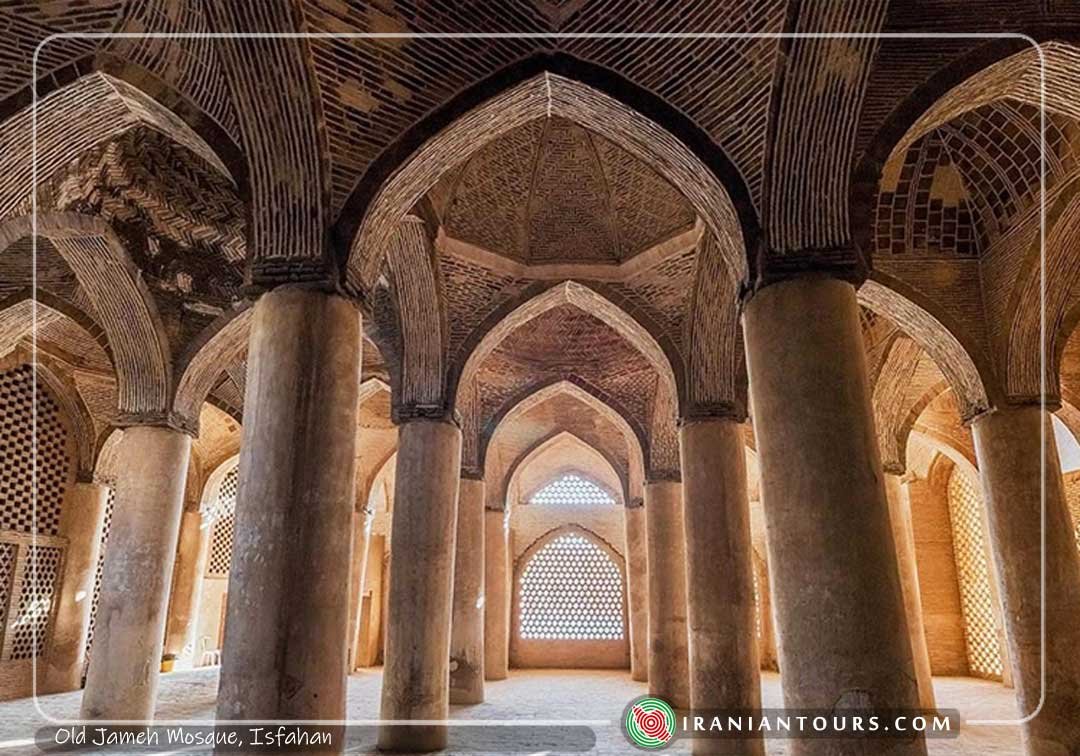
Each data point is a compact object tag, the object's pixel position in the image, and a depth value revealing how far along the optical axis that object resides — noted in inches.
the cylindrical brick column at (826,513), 169.2
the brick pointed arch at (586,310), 367.6
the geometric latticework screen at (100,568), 516.4
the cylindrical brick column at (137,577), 303.6
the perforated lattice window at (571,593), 759.1
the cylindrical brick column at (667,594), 419.5
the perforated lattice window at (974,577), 586.6
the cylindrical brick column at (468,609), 437.1
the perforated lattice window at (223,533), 703.1
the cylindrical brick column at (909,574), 370.9
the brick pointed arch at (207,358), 354.0
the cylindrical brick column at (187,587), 618.5
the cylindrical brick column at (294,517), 178.7
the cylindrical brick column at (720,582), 296.5
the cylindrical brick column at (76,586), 458.3
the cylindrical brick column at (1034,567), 259.0
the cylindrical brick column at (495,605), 573.6
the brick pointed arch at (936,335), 306.7
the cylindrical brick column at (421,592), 293.9
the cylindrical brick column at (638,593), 592.1
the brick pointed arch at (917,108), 213.0
